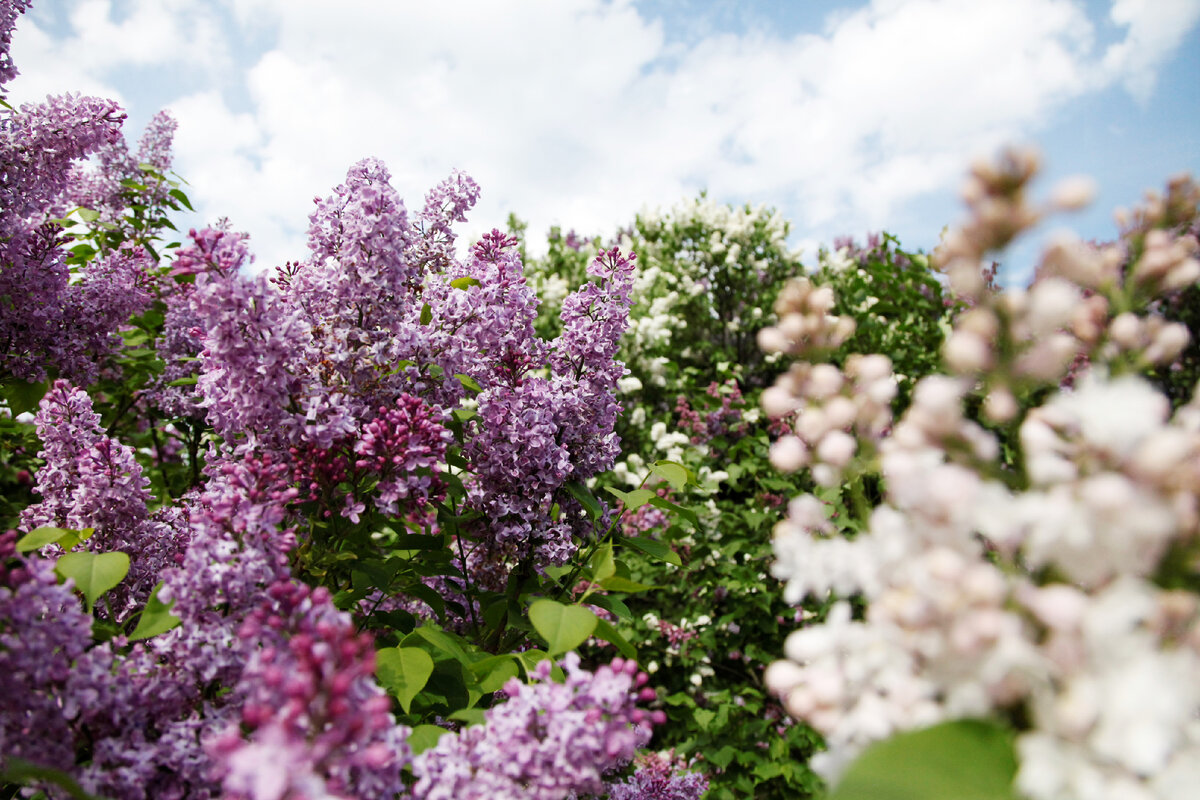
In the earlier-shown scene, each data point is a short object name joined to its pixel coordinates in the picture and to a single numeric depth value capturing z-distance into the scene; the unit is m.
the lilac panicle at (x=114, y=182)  1.37
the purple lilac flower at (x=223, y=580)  0.55
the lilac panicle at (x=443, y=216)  0.84
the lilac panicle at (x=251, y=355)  0.63
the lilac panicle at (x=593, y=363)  0.78
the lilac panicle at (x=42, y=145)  0.92
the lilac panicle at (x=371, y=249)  0.69
